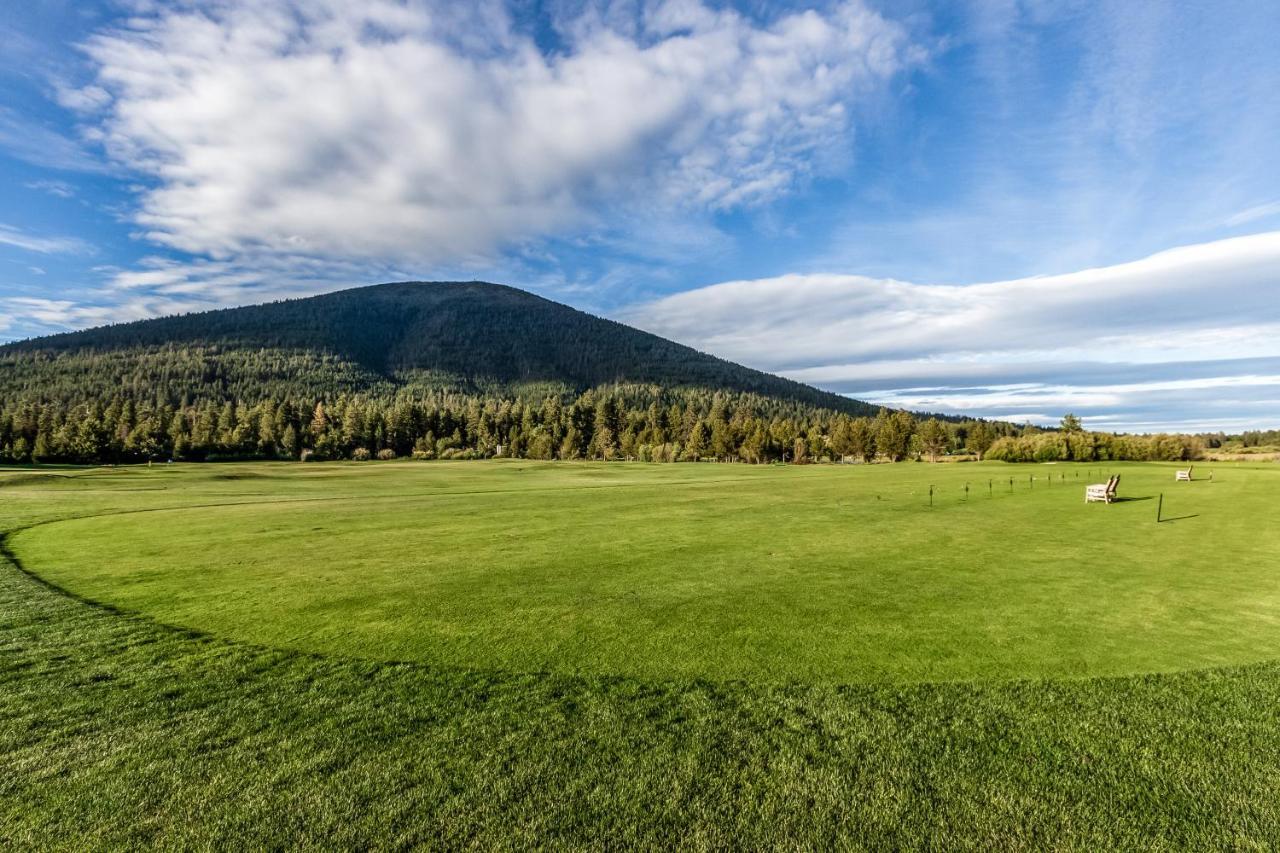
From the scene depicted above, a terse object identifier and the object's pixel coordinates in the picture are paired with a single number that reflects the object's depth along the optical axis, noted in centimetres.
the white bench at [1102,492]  3490
